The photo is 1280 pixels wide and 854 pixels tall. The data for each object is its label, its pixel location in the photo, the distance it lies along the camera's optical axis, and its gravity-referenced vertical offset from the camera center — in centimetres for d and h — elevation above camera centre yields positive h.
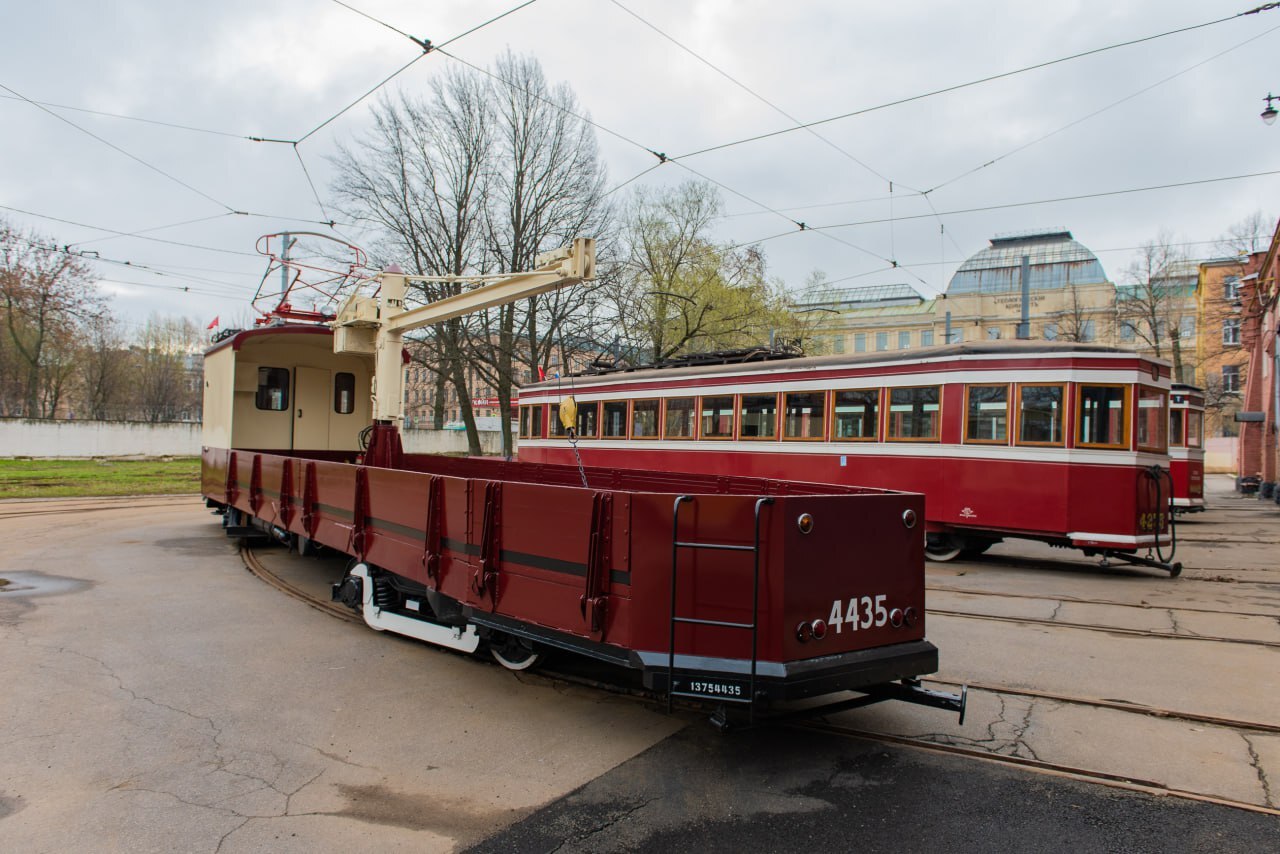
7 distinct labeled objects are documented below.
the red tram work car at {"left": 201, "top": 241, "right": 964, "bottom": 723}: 388 -85
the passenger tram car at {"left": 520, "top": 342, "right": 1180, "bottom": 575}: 1038 +5
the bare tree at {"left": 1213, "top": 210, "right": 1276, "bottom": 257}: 3316 +900
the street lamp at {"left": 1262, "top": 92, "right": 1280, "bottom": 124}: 1638 +712
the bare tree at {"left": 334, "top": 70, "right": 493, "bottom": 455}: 2977 +867
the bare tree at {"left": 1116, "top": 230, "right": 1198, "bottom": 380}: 3822 +778
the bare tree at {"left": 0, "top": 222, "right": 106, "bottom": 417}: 3762 +554
